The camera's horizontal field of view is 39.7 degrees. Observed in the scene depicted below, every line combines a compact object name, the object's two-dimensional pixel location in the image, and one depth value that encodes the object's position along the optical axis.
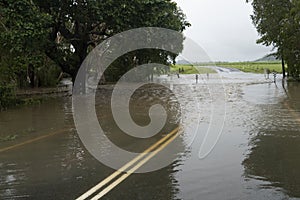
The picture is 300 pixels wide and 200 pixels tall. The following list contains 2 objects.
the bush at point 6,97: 19.92
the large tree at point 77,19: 21.06
